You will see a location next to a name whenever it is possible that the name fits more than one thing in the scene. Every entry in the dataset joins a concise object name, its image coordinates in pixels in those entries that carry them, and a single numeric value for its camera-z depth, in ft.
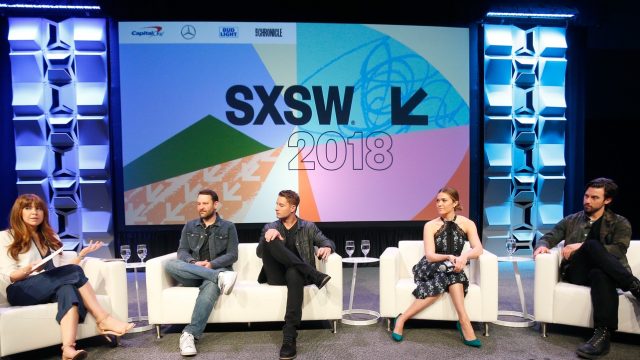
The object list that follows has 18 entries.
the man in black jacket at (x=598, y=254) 10.07
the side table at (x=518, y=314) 12.07
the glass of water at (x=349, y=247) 12.89
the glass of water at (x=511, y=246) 12.46
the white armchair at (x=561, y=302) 10.44
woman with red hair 9.94
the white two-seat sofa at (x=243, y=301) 11.23
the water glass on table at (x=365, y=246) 13.00
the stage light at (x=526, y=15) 19.84
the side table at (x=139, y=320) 11.98
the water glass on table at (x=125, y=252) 12.11
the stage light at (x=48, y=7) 18.63
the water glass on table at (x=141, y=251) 12.21
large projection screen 18.72
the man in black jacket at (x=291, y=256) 10.63
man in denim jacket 10.87
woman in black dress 11.05
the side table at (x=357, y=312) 12.37
